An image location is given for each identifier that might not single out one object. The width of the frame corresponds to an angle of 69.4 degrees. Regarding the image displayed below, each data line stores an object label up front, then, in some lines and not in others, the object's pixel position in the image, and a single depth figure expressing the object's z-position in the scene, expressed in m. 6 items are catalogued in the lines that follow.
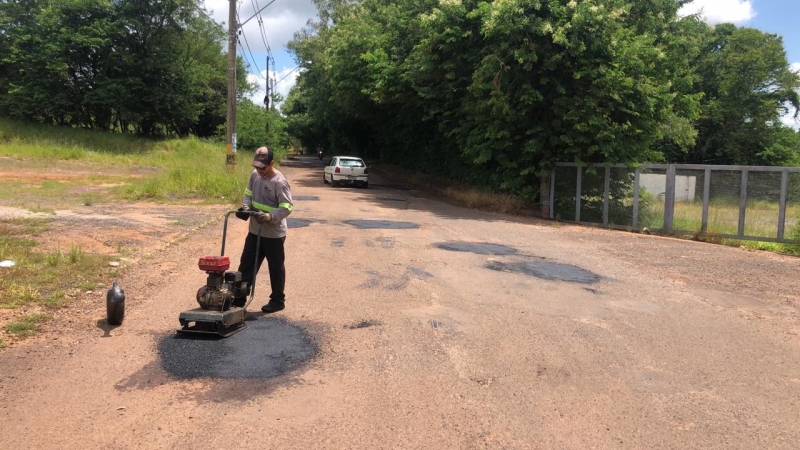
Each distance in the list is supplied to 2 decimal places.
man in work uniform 6.08
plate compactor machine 5.30
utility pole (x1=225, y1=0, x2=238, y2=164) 20.59
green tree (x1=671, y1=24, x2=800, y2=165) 37.28
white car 26.92
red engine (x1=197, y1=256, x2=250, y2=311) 5.44
